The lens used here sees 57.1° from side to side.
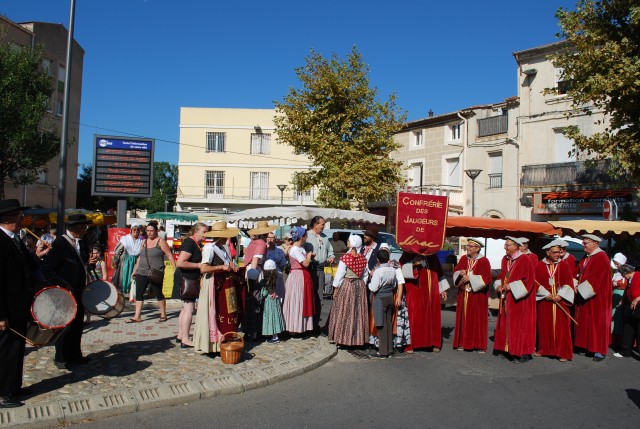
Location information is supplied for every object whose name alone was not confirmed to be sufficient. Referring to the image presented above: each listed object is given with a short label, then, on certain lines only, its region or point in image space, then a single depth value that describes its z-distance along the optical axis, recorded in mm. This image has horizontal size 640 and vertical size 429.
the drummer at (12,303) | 5453
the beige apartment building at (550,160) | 26594
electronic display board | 14844
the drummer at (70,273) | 6730
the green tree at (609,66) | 15383
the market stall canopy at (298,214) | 15983
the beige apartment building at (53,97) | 34844
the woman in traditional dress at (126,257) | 12227
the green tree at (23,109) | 23094
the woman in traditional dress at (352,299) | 8672
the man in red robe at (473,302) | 9070
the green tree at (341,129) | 25969
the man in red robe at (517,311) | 8531
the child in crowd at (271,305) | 9000
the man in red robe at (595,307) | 8930
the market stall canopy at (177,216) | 29738
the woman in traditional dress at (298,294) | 9312
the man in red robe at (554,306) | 8828
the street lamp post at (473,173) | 22922
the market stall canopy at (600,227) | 11742
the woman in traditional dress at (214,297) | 7707
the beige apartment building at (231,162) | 47656
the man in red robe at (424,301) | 9055
